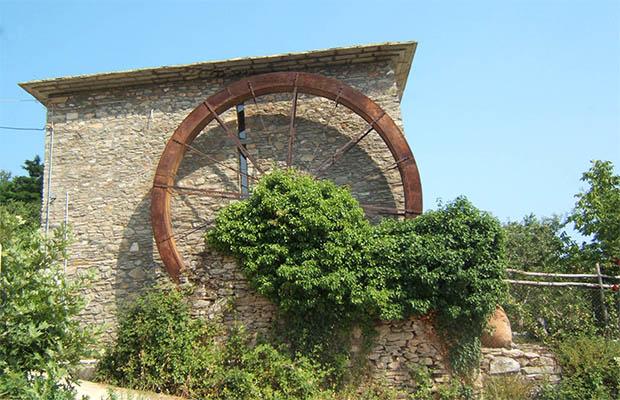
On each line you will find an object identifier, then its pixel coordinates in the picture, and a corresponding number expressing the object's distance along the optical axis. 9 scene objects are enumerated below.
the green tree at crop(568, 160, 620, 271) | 10.02
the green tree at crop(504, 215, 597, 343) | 8.57
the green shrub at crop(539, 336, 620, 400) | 7.77
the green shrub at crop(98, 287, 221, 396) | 8.03
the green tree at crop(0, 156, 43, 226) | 18.23
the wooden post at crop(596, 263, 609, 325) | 8.70
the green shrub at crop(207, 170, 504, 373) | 7.97
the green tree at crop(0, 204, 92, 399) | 5.23
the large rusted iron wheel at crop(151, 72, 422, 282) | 9.69
